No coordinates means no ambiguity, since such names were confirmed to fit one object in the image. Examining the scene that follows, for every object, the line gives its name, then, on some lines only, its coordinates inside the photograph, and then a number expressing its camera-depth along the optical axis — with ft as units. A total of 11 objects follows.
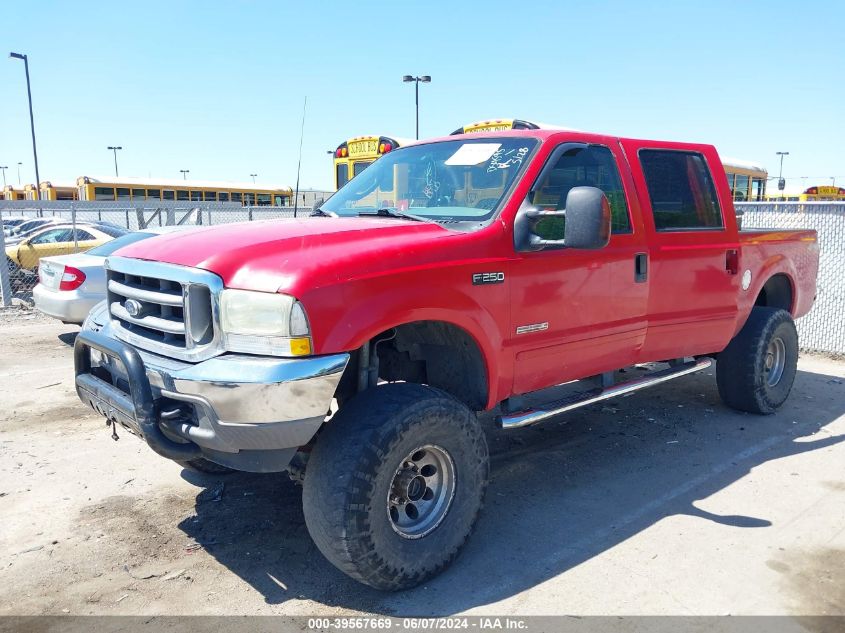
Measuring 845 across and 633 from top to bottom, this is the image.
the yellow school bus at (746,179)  66.86
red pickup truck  9.51
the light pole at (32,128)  93.84
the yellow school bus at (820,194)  114.11
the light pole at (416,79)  93.71
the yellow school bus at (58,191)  101.28
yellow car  46.28
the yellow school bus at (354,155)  44.88
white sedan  27.53
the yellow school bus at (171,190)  87.35
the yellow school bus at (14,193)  123.34
